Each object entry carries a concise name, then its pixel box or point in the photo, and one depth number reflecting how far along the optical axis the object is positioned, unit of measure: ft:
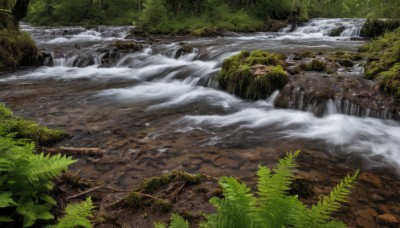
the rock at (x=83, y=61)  47.30
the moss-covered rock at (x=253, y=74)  28.07
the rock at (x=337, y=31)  69.00
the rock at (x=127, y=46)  52.17
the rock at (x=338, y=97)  23.98
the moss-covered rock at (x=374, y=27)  63.76
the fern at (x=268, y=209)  7.01
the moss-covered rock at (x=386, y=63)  24.54
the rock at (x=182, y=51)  48.05
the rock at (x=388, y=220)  11.58
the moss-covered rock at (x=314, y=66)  31.27
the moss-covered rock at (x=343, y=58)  33.04
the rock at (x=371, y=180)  14.54
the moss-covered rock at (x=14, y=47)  42.37
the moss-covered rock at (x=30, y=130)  15.78
